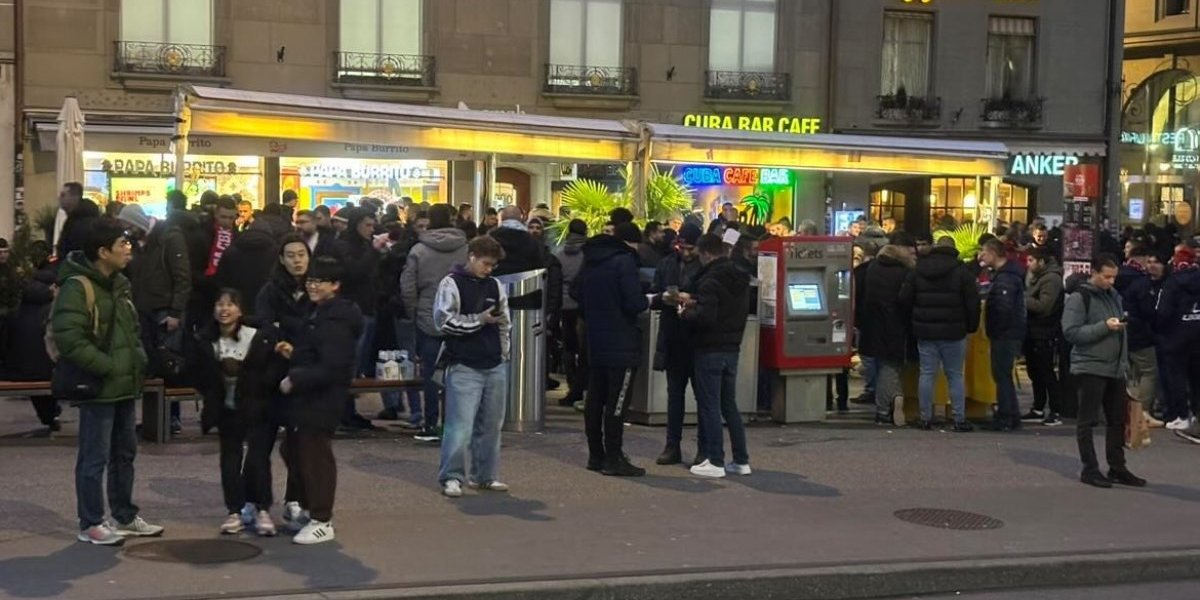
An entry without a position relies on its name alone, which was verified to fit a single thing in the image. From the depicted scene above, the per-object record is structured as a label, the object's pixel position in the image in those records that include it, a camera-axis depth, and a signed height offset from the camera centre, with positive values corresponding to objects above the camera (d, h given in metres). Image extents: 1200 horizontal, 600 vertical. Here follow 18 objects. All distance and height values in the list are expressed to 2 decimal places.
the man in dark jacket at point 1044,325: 13.86 -0.95
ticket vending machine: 12.85 -0.87
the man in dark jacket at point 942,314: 12.84 -0.80
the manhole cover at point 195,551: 7.70 -1.87
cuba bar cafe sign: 28.09 +1.92
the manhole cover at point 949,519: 9.36 -1.94
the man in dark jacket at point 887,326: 13.27 -0.95
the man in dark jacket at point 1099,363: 10.65 -1.00
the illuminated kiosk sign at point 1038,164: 30.80 +1.33
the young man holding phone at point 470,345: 9.36 -0.86
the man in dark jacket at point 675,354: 10.57 -1.01
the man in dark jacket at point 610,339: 10.24 -0.87
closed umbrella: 16.11 +0.67
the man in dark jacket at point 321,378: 7.84 -0.91
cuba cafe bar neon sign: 24.73 +0.76
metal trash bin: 11.72 -1.21
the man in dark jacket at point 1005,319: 13.20 -0.86
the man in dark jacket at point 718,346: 10.35 -0.92
